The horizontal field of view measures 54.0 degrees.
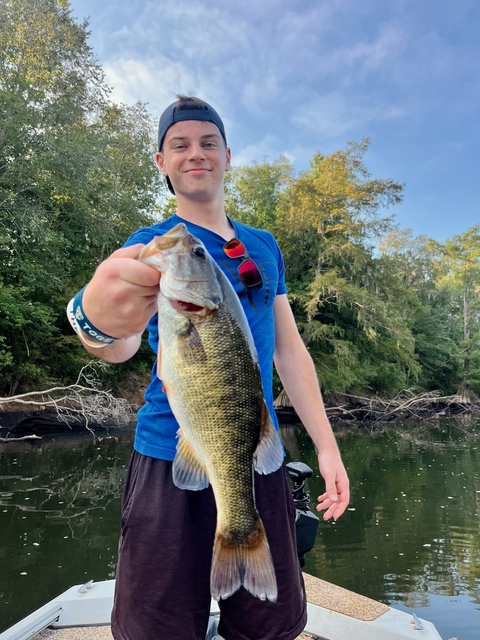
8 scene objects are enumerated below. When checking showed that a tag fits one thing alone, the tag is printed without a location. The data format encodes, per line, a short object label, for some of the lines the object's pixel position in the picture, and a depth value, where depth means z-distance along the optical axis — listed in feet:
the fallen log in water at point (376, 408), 62.75
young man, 3.98
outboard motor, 7.97
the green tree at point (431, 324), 92.02
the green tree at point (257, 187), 87.20
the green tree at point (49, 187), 44.62
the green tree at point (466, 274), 98.58
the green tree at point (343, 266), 70.18
